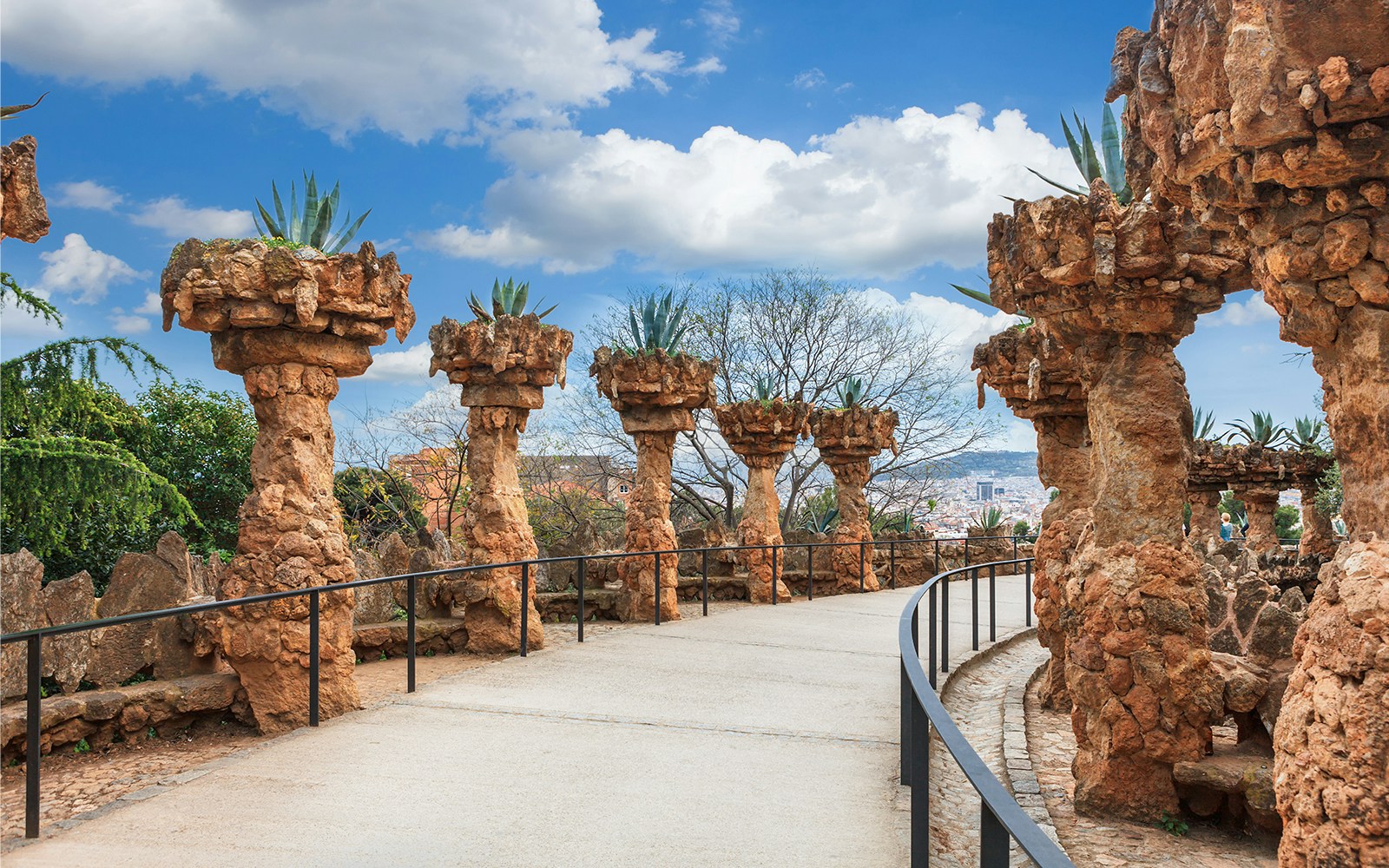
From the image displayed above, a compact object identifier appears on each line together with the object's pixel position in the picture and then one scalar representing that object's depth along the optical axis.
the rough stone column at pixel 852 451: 15.89
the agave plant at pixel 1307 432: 20.23
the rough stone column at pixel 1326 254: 3.18
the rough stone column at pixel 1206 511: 19.77
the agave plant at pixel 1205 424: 22.59
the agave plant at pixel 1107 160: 6.46
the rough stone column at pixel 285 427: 6.47
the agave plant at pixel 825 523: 20.50
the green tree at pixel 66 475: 8.86
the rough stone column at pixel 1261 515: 19.52
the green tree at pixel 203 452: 14.48
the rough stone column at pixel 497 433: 9.59
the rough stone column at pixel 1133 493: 5.33
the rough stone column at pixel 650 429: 11.62
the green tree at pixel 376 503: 18.55
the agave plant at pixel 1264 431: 21.44
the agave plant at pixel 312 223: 7.21
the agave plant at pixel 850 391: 17.81
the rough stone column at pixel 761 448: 14.52
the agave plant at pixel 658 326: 12.64
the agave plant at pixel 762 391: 15.81
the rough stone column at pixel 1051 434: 7.68
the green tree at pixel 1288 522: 27.81
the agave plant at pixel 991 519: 20.70
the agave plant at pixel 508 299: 10.64
